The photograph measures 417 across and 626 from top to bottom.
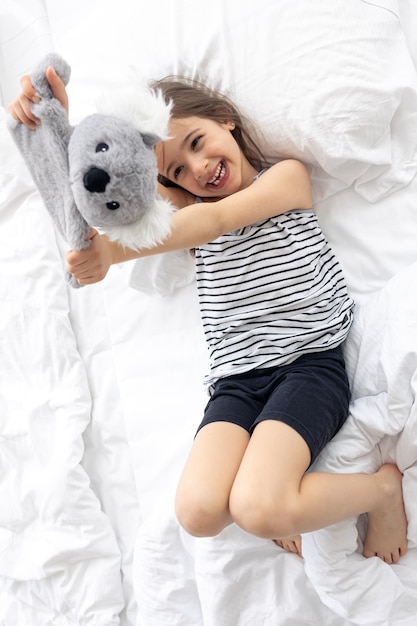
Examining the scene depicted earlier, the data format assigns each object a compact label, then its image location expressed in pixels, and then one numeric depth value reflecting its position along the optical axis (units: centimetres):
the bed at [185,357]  98
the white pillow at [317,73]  108
